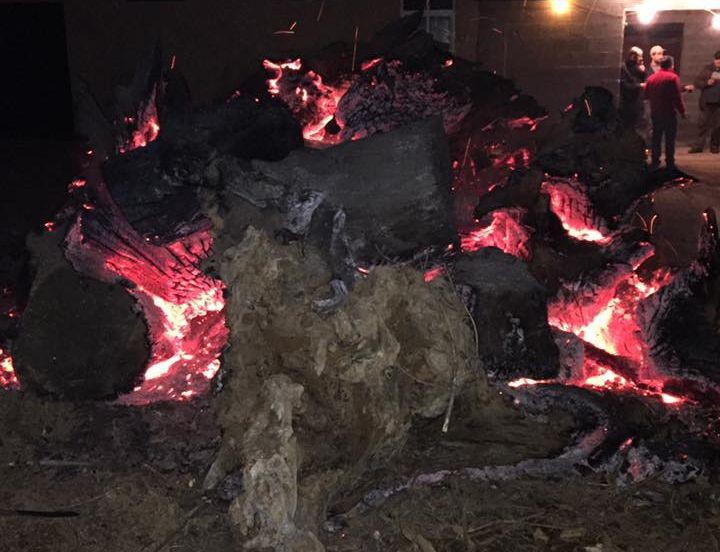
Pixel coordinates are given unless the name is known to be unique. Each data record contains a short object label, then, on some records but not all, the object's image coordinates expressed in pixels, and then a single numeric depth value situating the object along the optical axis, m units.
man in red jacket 8.94
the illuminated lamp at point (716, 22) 12.22
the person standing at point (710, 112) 10.92
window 10.12
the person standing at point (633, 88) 11.02
